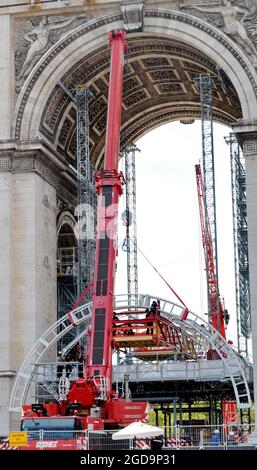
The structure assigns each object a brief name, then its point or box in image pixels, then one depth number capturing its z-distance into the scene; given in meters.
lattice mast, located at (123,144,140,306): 69.94
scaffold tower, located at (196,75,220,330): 50.31
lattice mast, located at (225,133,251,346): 63.69
